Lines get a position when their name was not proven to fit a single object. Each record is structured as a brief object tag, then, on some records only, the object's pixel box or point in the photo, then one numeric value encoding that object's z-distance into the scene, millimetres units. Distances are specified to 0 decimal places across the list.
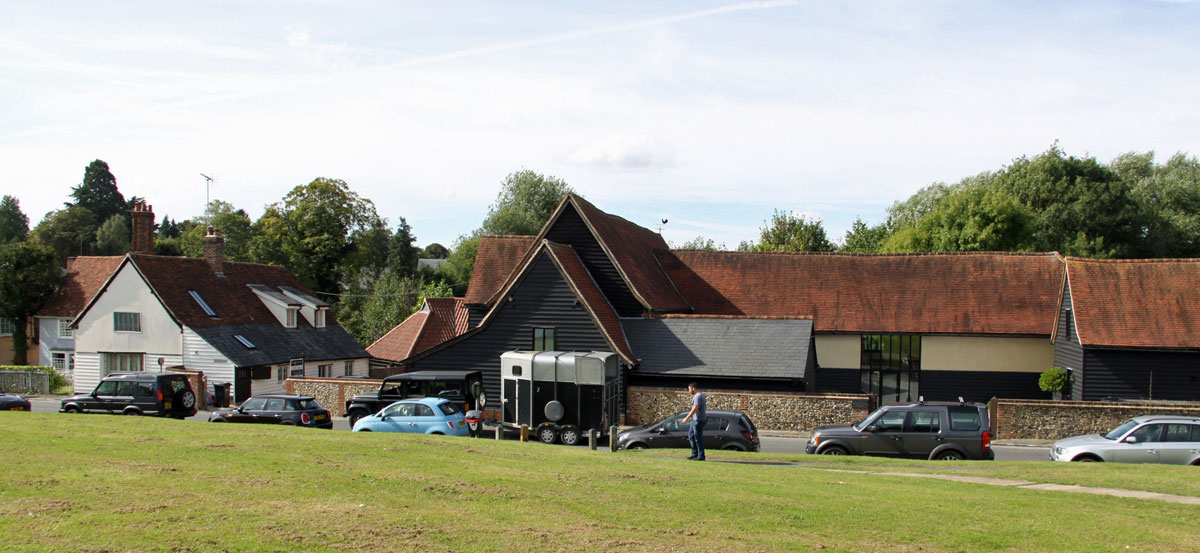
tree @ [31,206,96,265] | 86488
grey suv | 19922
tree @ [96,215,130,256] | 84312
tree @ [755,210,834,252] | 66000
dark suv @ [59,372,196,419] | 26734
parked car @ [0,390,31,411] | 26734
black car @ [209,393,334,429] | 24906
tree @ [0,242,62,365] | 46406
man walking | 17625
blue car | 22797
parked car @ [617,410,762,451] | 21172
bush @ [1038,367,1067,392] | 33719
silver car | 19203
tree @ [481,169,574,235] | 84500
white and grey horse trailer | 25250
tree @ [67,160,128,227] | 95125
